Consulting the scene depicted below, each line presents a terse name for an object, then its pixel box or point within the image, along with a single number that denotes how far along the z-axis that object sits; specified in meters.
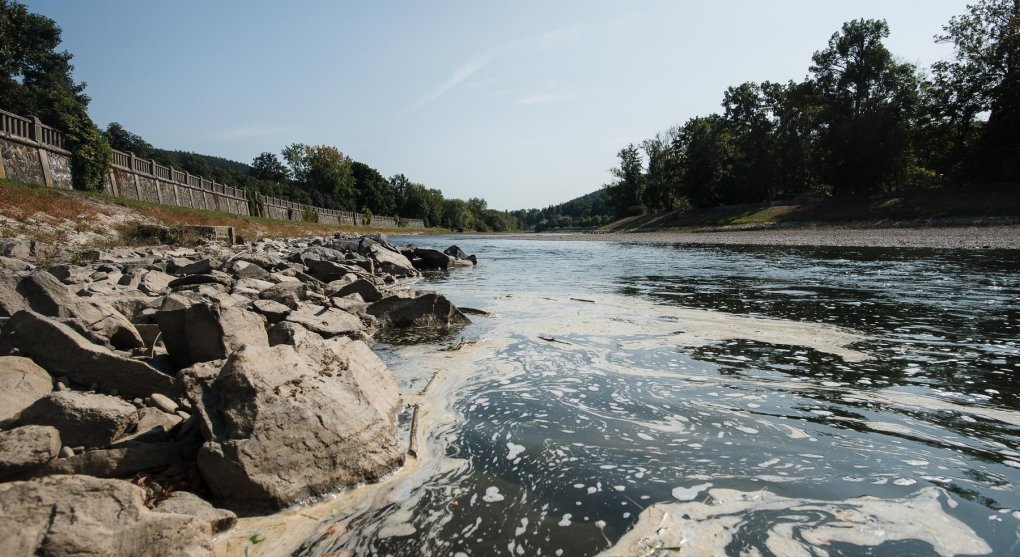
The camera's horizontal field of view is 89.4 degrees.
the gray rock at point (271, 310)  6.76
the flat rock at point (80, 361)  3.86
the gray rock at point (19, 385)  3.28
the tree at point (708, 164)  71.00
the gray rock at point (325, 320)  6.51
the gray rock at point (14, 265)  8.98
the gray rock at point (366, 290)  10.18
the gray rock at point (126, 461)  2.89
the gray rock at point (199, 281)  8.91
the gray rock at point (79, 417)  3.05
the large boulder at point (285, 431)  2.97
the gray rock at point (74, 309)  4.84
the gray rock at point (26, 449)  2.64
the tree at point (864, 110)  50.94
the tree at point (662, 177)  84.44
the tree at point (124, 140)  85.19
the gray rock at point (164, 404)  3.70
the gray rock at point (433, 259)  22.25
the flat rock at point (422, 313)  8.43
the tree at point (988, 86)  43.34
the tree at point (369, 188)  120.38
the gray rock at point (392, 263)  18.14
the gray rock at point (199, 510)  2.74
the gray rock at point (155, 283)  8.12
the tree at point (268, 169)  117.93
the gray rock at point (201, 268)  10.08
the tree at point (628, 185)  96.56
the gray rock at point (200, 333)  4.48
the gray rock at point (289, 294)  8.08
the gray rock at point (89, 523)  2.16
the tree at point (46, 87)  27.84
